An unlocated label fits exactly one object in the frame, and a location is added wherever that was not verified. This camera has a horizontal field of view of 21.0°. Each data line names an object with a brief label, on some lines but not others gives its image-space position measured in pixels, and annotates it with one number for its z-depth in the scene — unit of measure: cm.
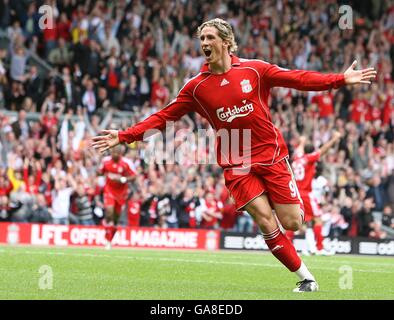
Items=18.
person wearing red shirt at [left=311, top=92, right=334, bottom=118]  3111
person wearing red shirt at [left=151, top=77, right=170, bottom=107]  3014
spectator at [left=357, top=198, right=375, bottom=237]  2741
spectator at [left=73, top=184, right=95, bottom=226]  2645
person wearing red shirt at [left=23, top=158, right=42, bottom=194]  2619
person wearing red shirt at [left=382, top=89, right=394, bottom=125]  3143
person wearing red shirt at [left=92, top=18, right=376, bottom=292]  1195
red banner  2541
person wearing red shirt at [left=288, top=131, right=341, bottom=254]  2256
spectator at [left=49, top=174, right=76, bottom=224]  2628
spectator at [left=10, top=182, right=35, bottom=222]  2588
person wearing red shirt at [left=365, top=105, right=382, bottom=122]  3142
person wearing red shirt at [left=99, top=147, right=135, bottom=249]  2314
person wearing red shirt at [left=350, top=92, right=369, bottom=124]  3134
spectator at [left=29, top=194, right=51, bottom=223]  2606
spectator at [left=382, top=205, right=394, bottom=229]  2756
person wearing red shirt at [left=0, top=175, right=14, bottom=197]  2583
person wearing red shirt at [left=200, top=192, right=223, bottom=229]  2716
